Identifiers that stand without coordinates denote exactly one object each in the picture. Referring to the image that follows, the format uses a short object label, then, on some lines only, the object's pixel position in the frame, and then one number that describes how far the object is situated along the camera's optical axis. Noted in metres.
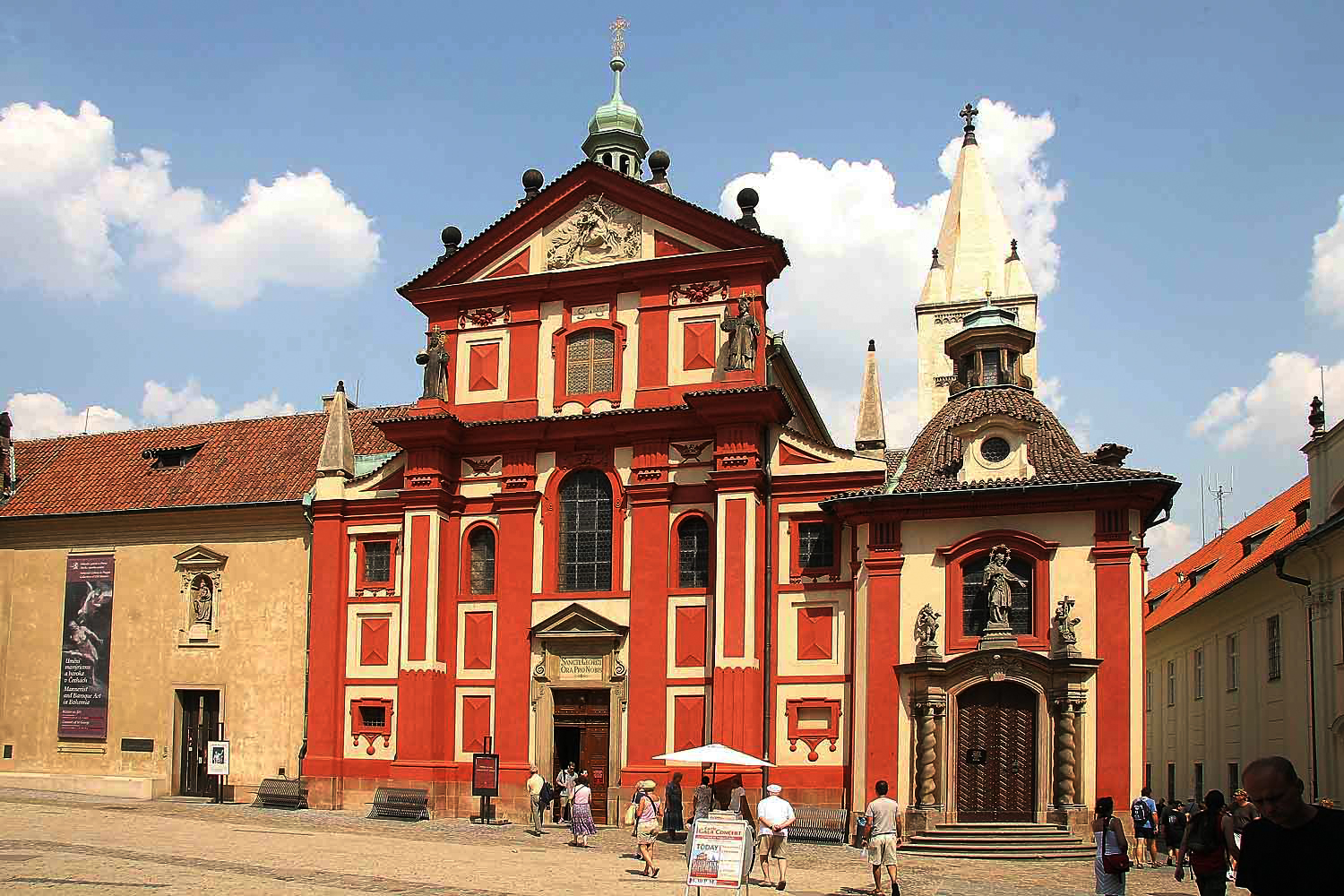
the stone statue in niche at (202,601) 39.03
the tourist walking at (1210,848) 15.18
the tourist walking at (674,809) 30.00
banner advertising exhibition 39.66
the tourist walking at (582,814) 27.09
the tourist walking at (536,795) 30.78
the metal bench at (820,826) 30.05
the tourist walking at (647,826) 22.42
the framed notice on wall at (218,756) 35.41
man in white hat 21.73
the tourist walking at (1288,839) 6.30
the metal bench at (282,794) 34.84
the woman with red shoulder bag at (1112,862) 16.45
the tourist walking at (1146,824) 27.77
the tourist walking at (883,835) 20.70
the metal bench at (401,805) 33.22
